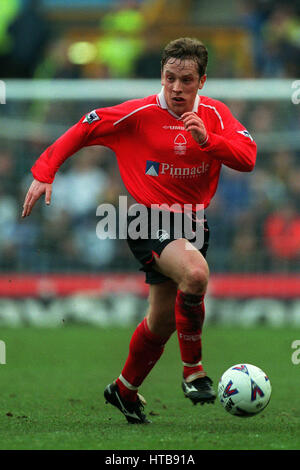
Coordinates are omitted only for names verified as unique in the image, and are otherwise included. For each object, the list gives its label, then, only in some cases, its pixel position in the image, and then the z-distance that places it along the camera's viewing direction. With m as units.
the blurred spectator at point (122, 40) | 16.19
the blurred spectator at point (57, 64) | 15.34
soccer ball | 5.80
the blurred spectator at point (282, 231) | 13.14
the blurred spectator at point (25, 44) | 17.03
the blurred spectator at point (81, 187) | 13.25
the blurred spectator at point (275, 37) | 14.24
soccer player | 6.07
